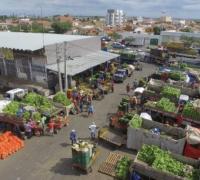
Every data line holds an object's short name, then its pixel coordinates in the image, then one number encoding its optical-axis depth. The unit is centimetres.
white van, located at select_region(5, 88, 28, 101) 2523
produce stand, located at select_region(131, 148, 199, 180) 1276
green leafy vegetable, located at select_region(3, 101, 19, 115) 1977
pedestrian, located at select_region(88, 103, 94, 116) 2281
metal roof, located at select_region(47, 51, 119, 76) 2849
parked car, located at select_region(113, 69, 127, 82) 3328
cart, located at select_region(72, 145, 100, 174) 1464
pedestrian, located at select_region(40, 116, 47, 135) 1930
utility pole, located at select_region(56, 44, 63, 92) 2584
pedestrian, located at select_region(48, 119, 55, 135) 1916
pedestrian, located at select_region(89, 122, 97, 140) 1815
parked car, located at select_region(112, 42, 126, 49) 5576
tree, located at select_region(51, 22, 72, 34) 9844
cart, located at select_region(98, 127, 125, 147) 1747
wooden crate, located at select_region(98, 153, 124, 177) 1477
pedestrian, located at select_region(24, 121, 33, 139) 1851
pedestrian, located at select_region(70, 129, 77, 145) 1708
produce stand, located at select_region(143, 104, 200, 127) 1938
